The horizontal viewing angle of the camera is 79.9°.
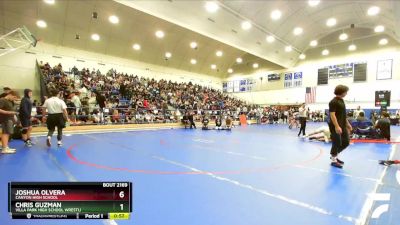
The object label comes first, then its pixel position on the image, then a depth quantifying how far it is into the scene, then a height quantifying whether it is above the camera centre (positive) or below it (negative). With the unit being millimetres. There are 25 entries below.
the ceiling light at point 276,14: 16684 +6918
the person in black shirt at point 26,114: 7191 -202
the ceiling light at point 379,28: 20828 +7337
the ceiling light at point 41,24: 16822 +6003
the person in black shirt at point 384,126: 9375 -563
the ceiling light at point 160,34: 20328 +6522
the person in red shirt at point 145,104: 17597 +366
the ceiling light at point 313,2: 15622 +7237
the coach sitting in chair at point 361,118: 10013 -269
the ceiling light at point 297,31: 21397 +7360
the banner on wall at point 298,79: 29422 +3936
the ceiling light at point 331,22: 21328 +8181
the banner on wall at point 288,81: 30336 +3832
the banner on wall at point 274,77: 31531 +4507
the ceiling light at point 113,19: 17195 +6556
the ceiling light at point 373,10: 17023 +7457
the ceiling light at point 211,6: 14045 +6223
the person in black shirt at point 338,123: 5035 -251
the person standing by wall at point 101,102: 13977 +373
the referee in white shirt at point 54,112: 7117 -126
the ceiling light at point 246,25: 17164 +6265
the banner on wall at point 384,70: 23519 +4228
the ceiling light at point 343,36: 23928 +7757
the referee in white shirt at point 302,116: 11073 -243
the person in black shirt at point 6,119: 6156 -312
